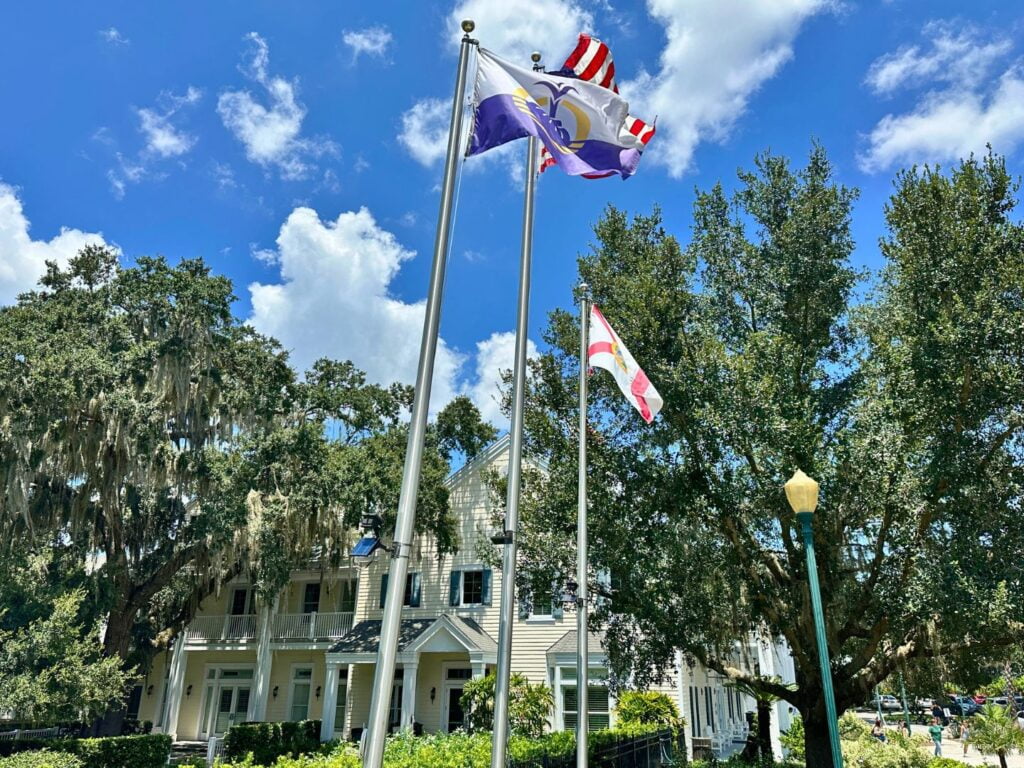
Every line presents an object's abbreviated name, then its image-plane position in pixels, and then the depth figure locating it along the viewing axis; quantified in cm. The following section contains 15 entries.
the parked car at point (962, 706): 3966
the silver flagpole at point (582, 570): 811
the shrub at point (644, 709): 1667
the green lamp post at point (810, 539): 691
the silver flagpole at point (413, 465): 448
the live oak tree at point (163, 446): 1570
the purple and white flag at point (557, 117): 625
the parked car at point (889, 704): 5716
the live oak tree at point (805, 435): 1000
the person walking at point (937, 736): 2455
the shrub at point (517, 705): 1462
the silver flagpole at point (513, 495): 603
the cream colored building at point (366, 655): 2002
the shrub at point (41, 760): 1227
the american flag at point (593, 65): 746
